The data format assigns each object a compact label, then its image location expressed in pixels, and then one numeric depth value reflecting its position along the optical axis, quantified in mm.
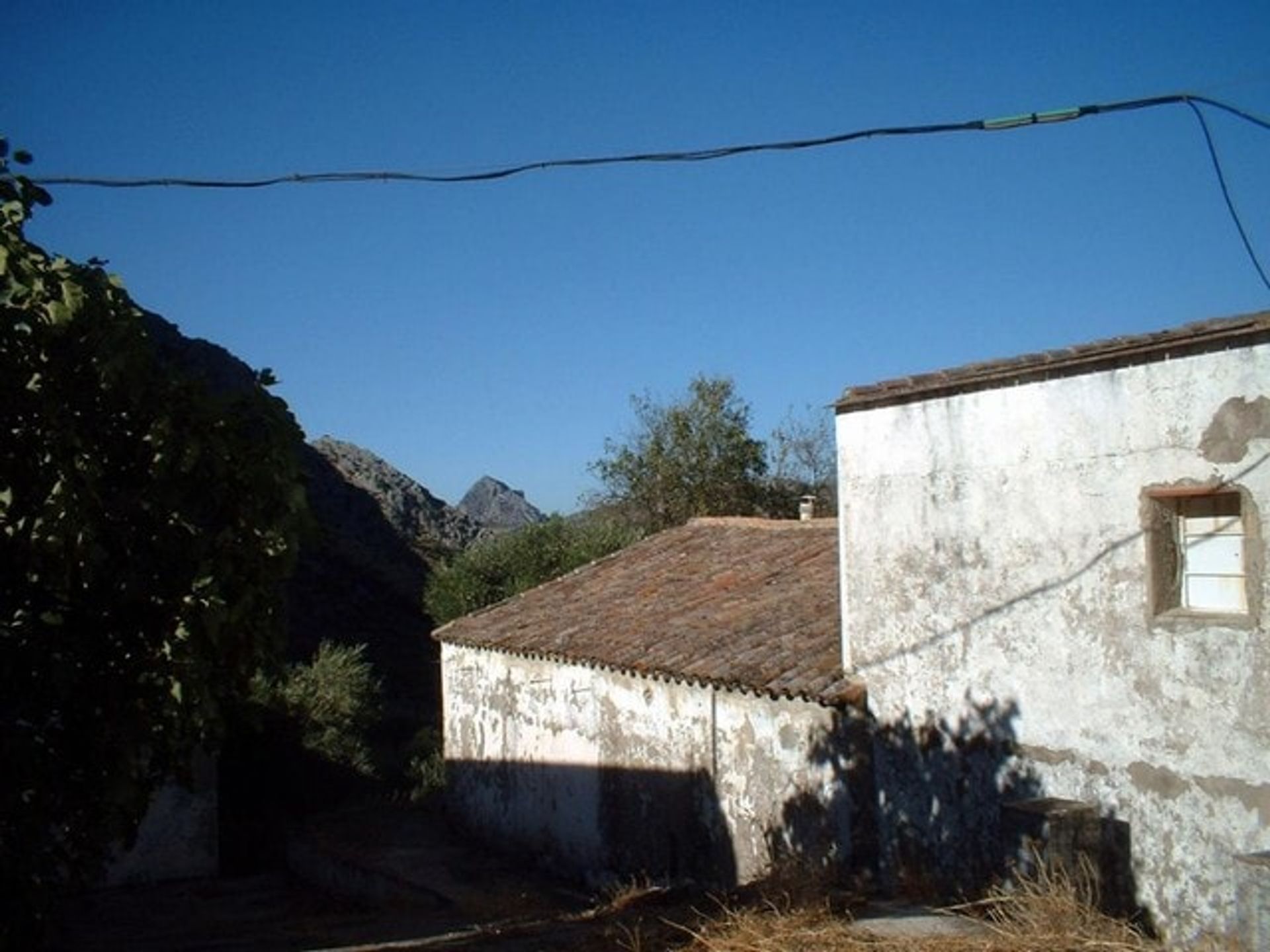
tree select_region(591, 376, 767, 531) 32875
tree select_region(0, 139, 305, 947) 4895
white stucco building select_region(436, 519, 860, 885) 12273
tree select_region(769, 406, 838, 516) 34312
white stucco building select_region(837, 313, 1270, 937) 8422
